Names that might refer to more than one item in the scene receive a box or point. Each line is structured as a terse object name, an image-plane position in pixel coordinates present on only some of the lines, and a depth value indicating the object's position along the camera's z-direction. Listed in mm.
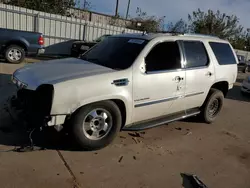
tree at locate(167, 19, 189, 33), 22455
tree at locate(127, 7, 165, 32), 18097
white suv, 2631
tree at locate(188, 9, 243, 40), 23007
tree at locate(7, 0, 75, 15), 14284
